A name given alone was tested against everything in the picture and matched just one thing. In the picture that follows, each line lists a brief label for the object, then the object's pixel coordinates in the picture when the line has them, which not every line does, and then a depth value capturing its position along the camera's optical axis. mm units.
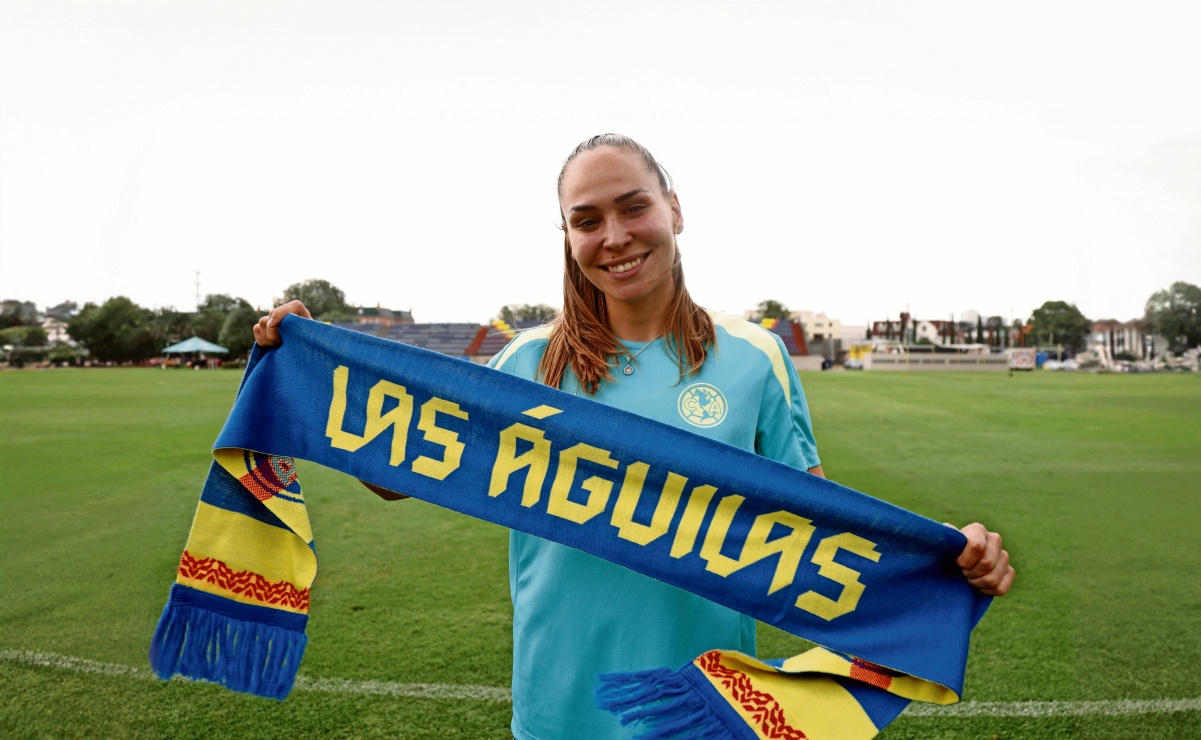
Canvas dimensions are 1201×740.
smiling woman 1308
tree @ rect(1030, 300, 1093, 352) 67250
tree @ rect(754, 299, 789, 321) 85500
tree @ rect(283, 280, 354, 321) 66438
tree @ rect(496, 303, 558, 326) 69850
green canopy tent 43875
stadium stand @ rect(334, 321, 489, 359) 42991
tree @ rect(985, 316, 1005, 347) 75750
